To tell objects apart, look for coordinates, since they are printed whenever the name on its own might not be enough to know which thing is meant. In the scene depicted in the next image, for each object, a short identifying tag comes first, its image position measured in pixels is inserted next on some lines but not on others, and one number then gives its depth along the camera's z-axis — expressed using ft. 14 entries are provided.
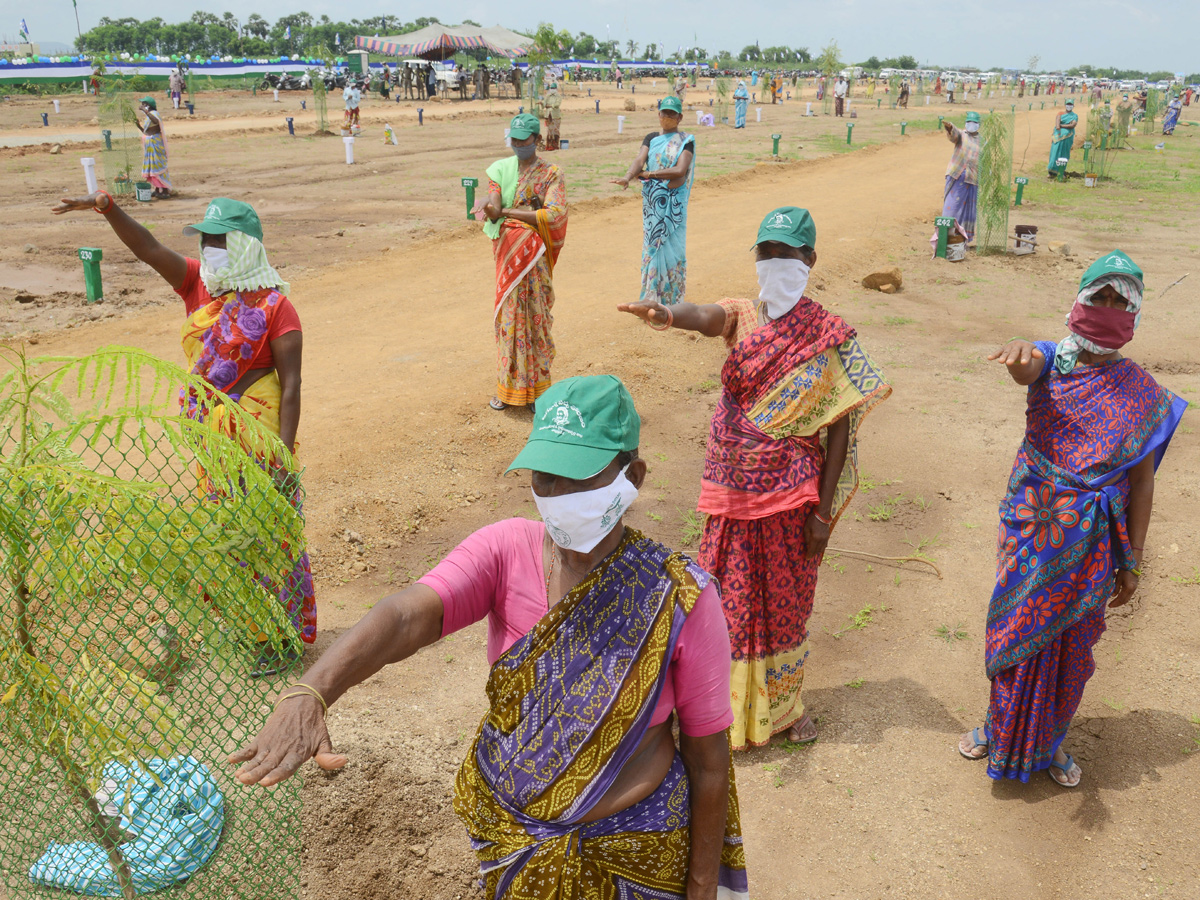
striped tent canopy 149.28
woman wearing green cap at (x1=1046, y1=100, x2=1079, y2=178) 67.72
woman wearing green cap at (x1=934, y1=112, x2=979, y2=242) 43.65
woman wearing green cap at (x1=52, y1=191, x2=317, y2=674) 12.30
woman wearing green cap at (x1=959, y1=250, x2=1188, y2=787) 10.56
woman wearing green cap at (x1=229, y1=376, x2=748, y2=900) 5.94
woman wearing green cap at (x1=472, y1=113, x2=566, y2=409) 21.35
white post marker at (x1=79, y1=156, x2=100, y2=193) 46.88
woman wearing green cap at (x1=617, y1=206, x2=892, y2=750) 11.07
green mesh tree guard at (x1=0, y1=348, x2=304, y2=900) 6.46
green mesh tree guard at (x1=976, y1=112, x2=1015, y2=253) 43.83
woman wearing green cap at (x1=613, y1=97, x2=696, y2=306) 26.00
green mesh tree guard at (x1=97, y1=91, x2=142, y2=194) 54.95
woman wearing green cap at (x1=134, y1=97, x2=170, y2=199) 52.54
